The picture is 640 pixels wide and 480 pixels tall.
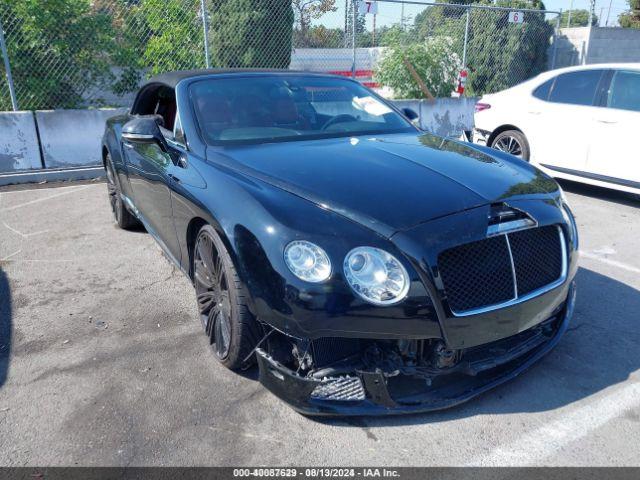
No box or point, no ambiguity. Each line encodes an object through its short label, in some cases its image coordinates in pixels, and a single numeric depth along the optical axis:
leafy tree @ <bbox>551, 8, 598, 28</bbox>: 45.22
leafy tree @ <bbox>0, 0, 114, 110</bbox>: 7.85
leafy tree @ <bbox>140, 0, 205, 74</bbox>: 9.02
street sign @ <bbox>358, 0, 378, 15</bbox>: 9.76
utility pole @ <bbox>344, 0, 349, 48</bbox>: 9.95
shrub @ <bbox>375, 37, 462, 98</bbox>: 11.48
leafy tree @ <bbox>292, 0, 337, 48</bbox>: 11.27
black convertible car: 2.29
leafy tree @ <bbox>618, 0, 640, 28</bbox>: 26.56
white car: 6.02
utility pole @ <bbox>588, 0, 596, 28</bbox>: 14.04
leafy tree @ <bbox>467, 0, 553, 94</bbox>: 12.86
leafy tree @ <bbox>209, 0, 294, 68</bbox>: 10.61
